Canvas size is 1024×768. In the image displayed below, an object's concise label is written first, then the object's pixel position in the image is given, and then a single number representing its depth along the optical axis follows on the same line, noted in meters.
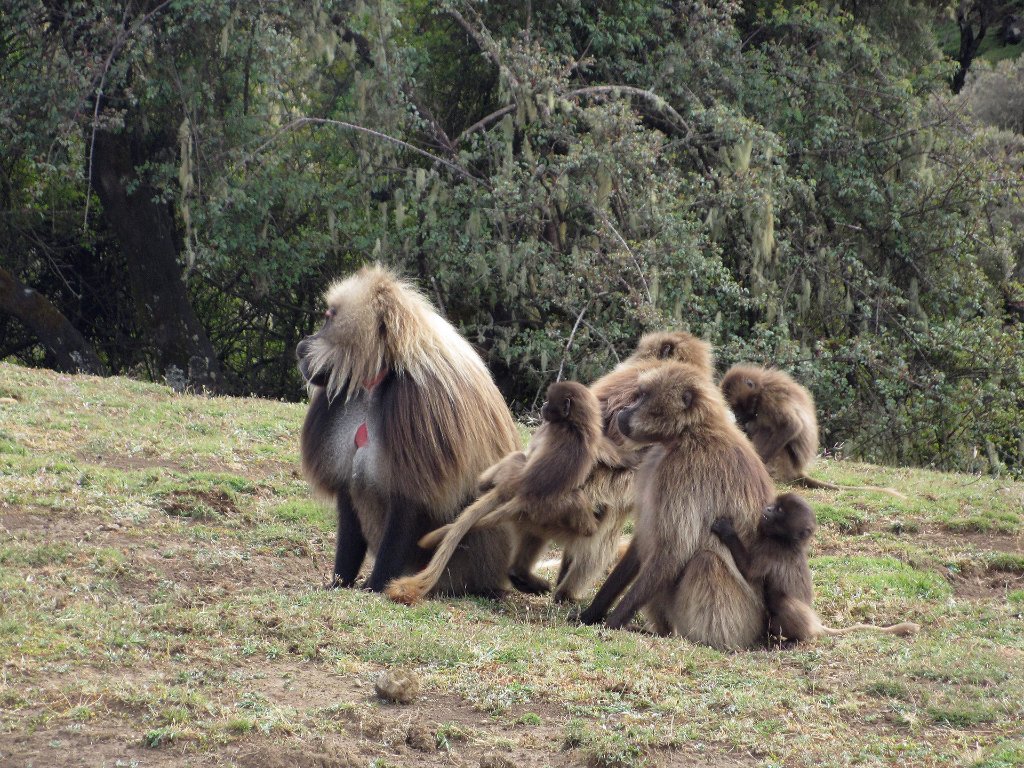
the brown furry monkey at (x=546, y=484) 11.70
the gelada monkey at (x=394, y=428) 11.85
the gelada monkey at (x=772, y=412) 16.45
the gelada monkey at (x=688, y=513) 11.27
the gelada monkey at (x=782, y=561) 11.20
